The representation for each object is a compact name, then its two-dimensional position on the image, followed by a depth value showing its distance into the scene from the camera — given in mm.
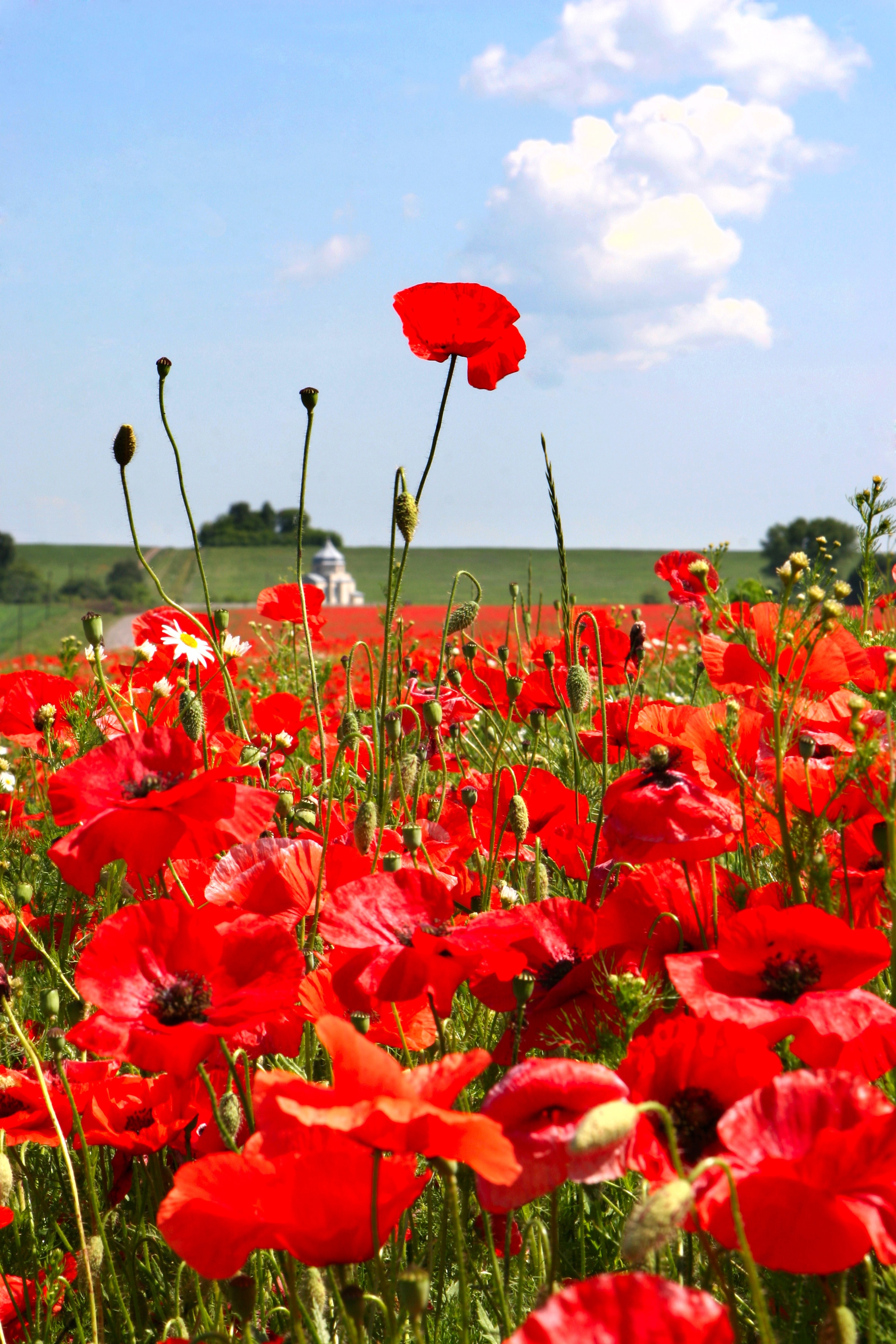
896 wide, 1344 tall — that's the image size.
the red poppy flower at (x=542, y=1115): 810
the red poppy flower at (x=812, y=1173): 782
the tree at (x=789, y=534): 35849
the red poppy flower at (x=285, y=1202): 804
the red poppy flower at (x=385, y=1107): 780
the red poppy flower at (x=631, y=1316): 715
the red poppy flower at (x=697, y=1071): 859
